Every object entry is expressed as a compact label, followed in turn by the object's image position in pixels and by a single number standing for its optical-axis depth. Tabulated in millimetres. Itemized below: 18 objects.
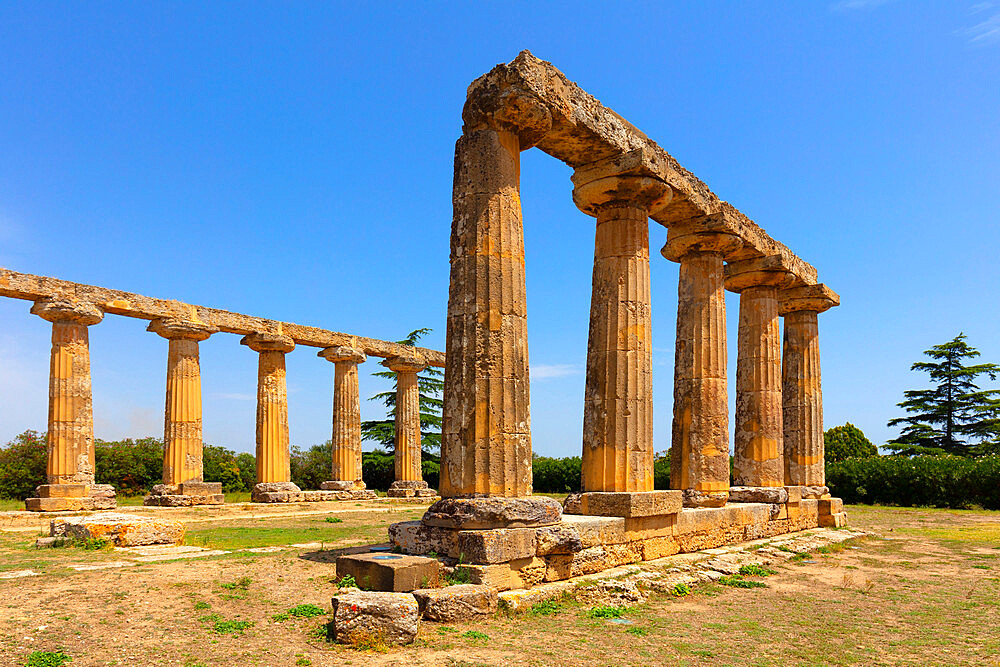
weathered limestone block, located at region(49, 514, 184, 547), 12094
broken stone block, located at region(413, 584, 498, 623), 7156
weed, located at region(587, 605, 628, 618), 8125
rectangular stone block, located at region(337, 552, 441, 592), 7363
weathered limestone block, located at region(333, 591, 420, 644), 6355
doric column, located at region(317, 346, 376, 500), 27625
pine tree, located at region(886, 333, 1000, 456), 43031
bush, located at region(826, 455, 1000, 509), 26688
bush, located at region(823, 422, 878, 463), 35625
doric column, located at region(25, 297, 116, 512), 19938
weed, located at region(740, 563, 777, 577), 11502
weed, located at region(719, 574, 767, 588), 10617
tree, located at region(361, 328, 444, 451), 39375
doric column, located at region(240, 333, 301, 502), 24594
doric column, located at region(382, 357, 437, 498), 29641
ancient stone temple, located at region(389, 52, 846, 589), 8586
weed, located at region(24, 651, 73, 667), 5457
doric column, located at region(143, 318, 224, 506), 22328
